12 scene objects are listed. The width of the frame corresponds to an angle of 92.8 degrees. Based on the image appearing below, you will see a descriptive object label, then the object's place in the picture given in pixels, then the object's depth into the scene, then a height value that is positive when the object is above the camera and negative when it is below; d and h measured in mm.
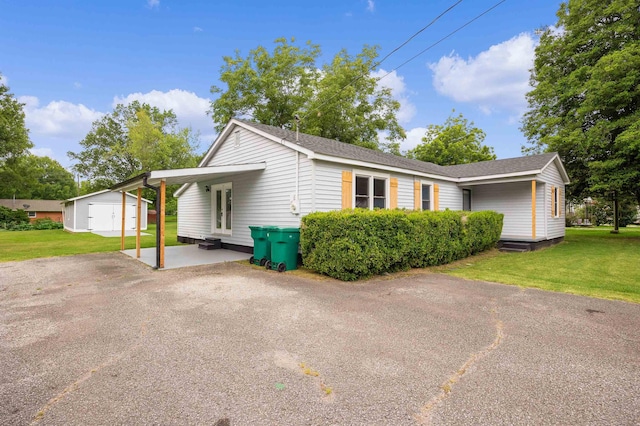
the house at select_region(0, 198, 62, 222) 39306 +1275
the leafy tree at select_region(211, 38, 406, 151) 25141 +10767
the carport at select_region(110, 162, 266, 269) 7793 +1004
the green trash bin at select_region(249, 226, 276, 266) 8248 -756
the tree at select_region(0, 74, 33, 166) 20525 +5974
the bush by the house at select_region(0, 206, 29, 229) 30350 +45
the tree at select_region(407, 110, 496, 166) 28938 +7193
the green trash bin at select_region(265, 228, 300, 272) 7652 -769
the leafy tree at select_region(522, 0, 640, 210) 13047 +5962
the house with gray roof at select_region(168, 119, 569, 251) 8727 +1154
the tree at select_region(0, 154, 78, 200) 51156 +6167
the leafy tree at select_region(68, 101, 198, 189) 32625 +7991
